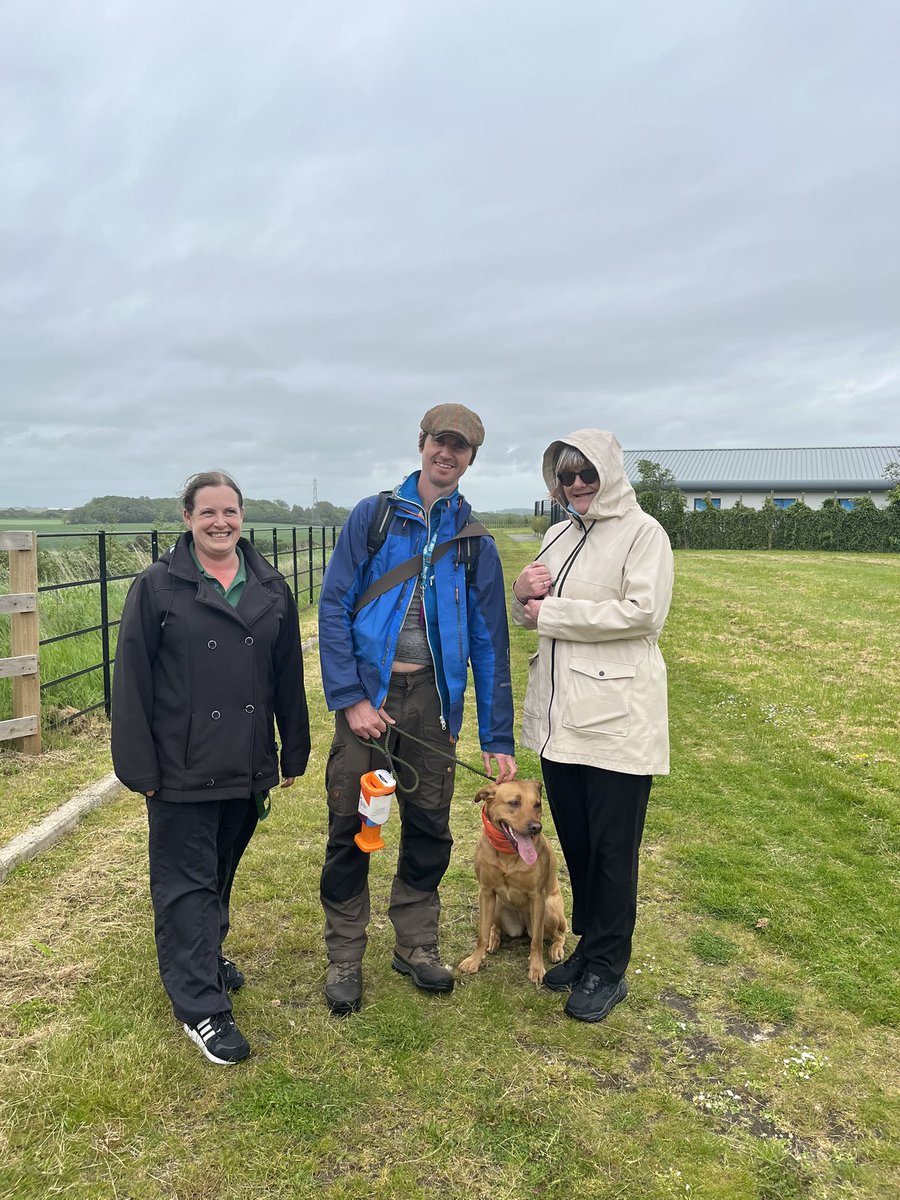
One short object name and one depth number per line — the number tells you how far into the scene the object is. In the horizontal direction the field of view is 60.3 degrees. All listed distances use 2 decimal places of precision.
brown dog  3.21
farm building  45.31
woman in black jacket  2.63
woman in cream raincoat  2.81
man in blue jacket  3.02
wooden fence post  5.67
